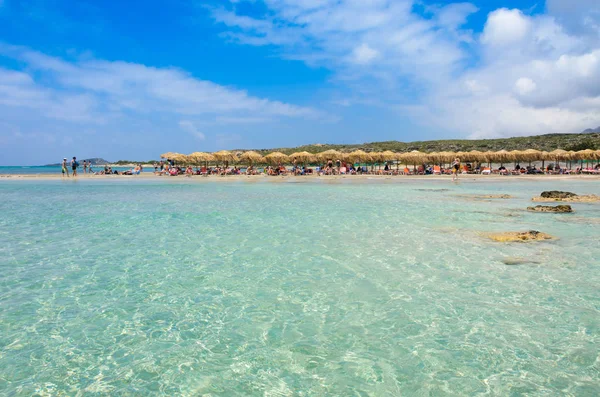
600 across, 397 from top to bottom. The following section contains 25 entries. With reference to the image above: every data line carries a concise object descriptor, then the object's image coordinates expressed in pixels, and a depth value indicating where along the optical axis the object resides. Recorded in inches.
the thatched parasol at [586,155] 1382.9
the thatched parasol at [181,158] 1492.4
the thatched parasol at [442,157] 1437.0
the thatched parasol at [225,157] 1505.4
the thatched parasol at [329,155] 1479.5
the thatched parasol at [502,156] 1438.2
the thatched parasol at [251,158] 1512.1
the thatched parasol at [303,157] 1510.8
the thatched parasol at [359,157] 1460.4
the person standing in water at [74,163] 1371.8
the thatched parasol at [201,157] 1498.5
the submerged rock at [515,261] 257.9
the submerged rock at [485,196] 659.2
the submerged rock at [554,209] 492.4
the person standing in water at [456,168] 1208.2
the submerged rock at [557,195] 617.6
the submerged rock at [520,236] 322.7
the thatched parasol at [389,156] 1440.7
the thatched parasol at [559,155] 1418.6
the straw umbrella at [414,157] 1460.4
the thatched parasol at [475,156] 1440.7
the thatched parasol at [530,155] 1433.7
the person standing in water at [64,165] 1418.3
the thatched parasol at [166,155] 1502.2
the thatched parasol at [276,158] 1523.1
